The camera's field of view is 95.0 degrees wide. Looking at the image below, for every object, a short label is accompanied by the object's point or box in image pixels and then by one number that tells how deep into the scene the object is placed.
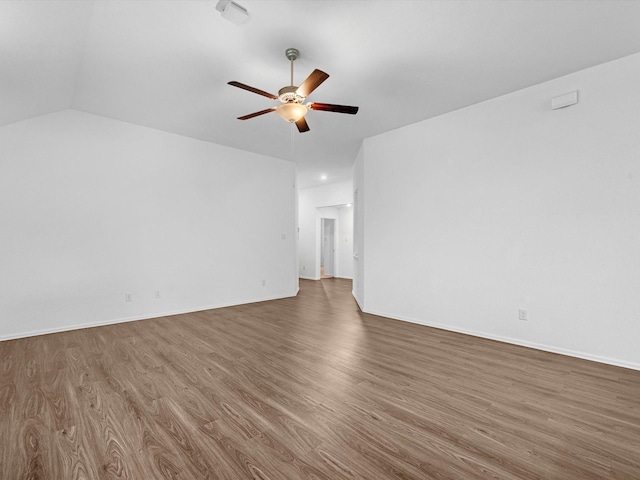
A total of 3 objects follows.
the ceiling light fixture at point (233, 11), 2.17
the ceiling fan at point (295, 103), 2.60
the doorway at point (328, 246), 10.09
